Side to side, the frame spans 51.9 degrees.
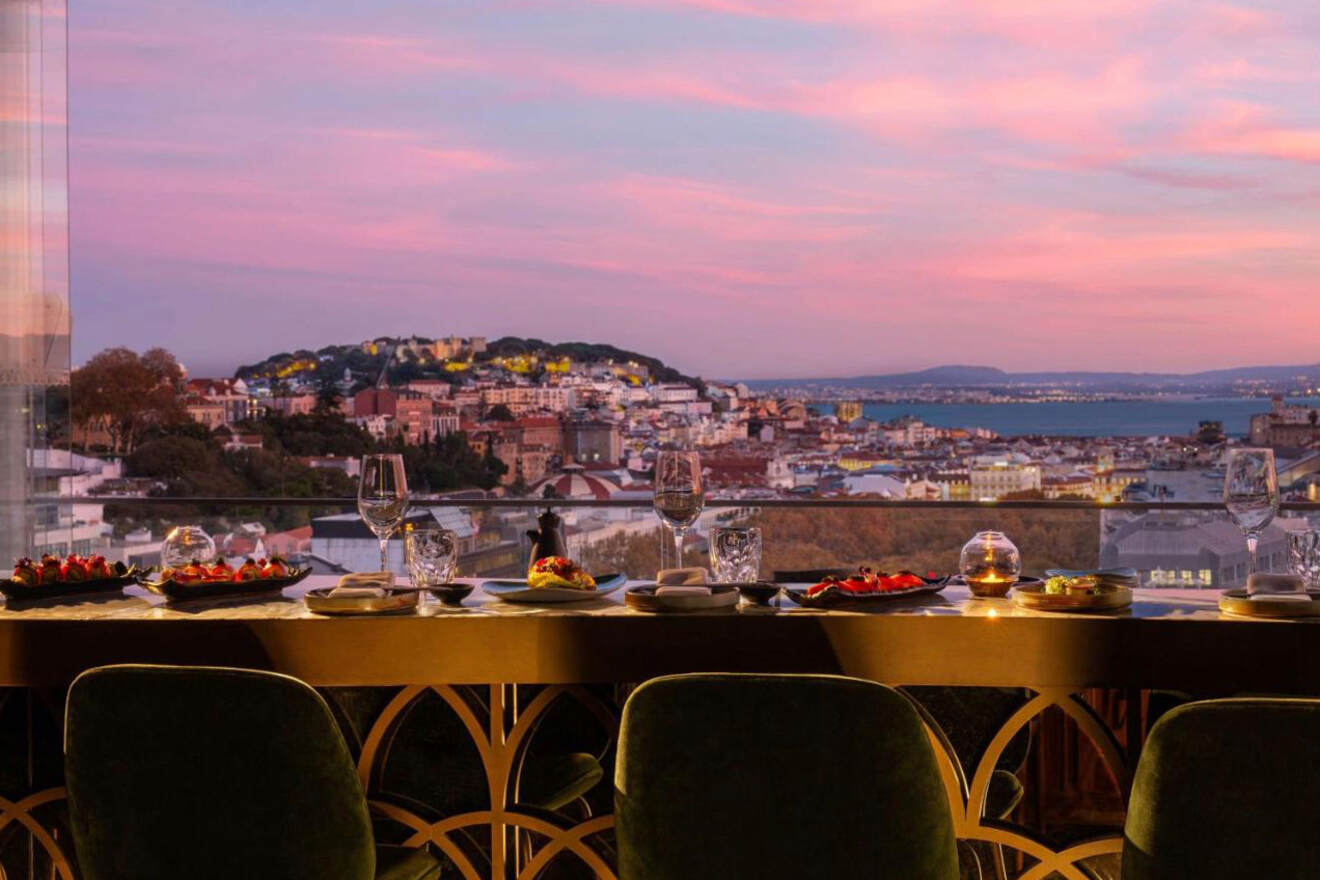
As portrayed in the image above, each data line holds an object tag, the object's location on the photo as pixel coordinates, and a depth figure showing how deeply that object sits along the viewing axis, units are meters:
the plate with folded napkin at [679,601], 2.17
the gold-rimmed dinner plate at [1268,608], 2.07
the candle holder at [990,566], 2.31
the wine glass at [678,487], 2.36
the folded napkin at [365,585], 2.25
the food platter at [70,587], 2.39
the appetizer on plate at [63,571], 2.44
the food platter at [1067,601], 2.13
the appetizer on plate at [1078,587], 2.14
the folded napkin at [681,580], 2.24
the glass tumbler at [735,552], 2.36
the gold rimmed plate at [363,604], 2.22
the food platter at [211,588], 2.36
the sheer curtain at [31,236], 5.34
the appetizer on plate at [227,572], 2.42
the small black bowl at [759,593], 2.24
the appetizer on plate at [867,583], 2.20
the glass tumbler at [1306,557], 2.31
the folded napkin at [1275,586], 2.15
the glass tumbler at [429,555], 2.38
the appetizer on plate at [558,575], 2.32
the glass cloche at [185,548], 2.52
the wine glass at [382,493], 2.37
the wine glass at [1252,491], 2.22
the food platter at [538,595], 2.28
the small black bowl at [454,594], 2.26
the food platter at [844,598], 2.17
